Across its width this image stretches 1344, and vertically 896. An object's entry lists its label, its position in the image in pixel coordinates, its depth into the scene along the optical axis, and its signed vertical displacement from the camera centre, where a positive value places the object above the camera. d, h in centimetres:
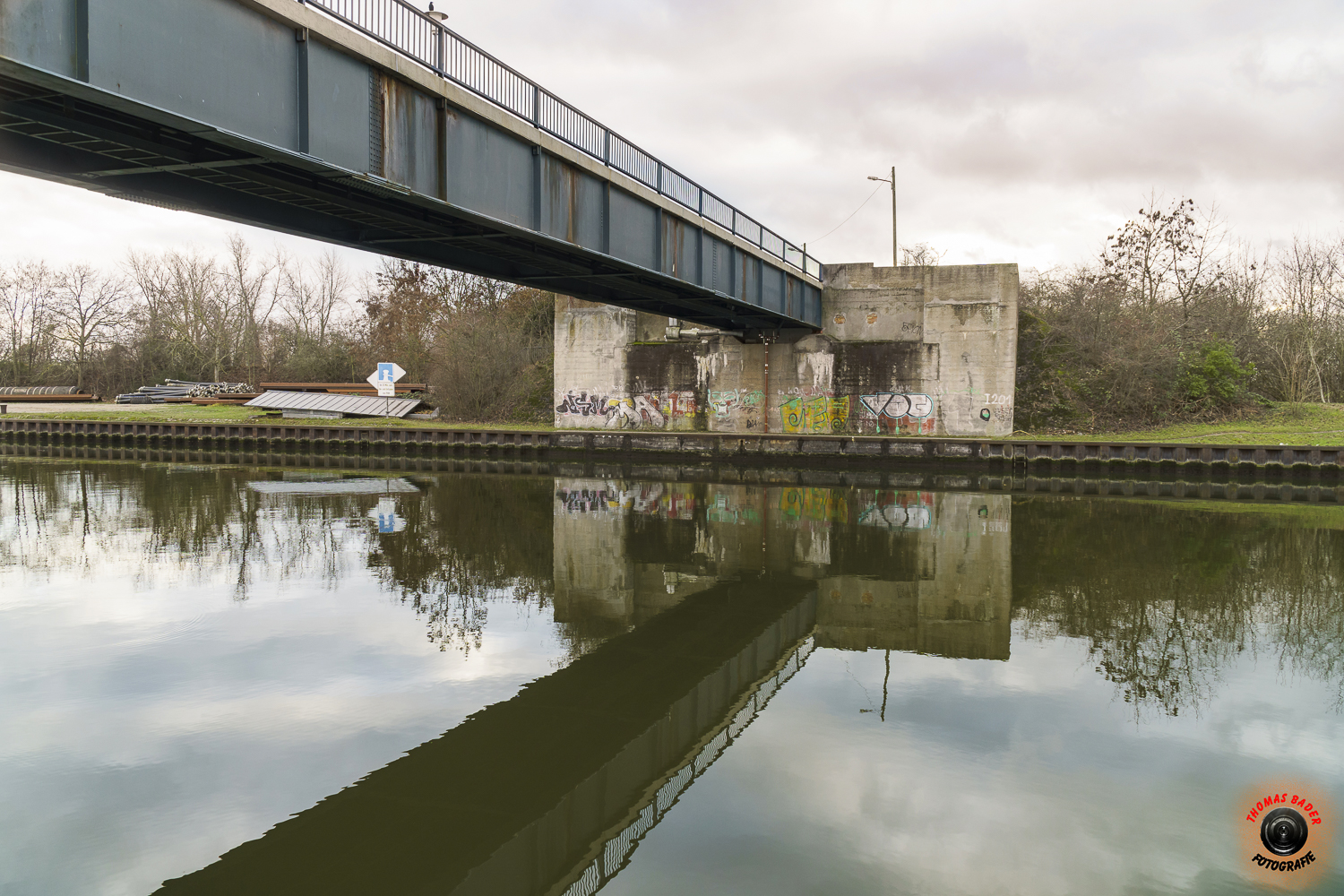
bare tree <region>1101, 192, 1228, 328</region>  4134 +807
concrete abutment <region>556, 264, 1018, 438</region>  3294 +234
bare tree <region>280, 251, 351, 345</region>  6981 +917
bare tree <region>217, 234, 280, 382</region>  6450 +809
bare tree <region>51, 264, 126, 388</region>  6581 +749
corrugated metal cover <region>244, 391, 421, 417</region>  4291 +76
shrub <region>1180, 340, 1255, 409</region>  3406 +203
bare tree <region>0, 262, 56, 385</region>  6688 +668
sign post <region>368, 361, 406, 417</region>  4197 +210
